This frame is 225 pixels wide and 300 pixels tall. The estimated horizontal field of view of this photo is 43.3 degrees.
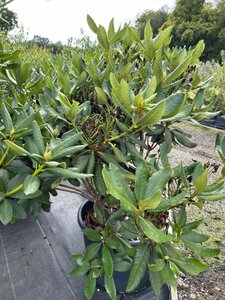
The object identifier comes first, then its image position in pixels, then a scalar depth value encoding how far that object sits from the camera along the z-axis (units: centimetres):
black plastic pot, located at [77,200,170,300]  118
